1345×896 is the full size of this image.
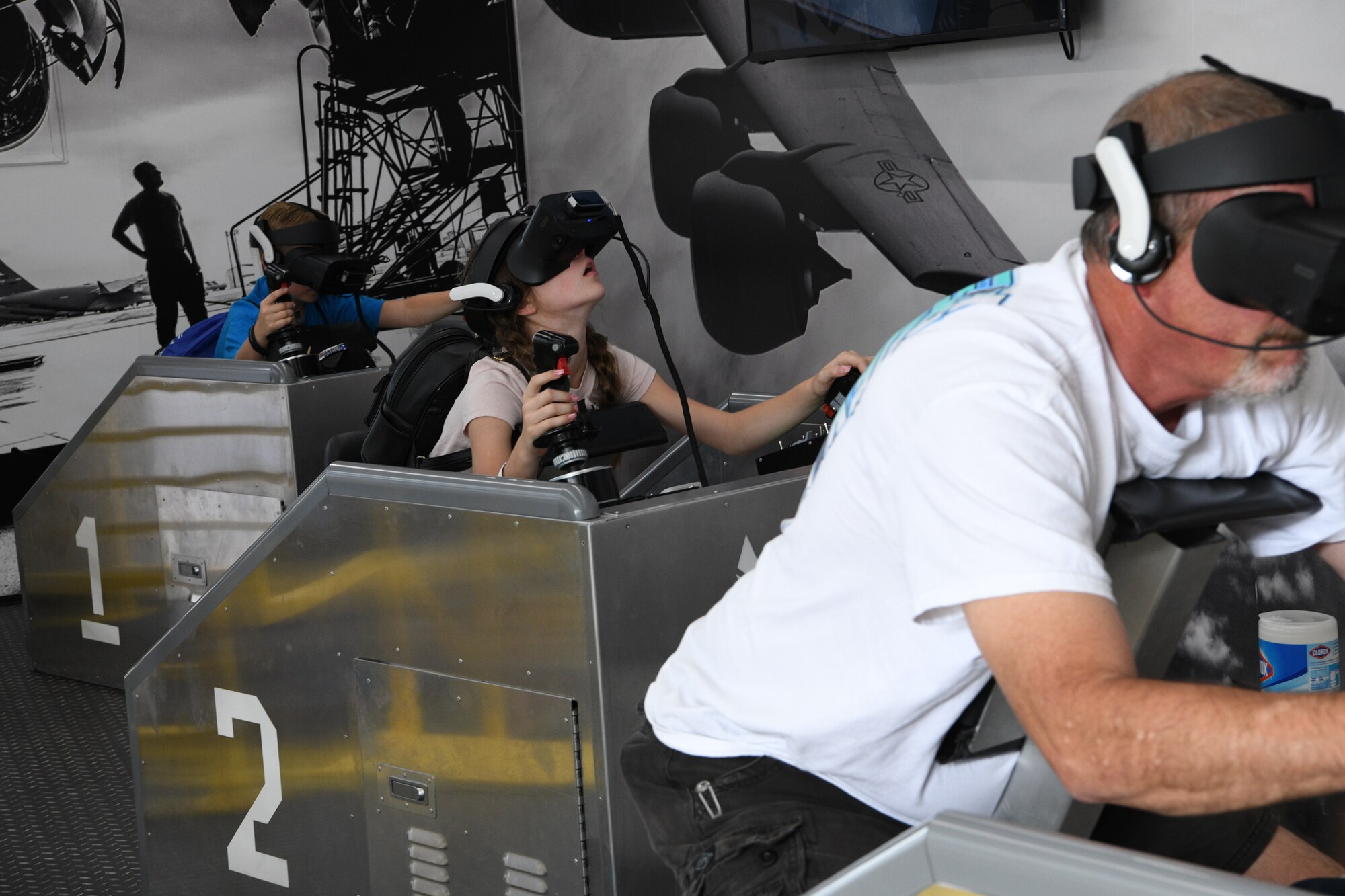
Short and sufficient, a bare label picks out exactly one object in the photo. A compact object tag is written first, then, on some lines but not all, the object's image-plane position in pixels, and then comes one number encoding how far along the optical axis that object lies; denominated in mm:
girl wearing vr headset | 2428
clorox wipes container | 2189
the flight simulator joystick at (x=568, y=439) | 2018
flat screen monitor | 2982
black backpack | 2695
